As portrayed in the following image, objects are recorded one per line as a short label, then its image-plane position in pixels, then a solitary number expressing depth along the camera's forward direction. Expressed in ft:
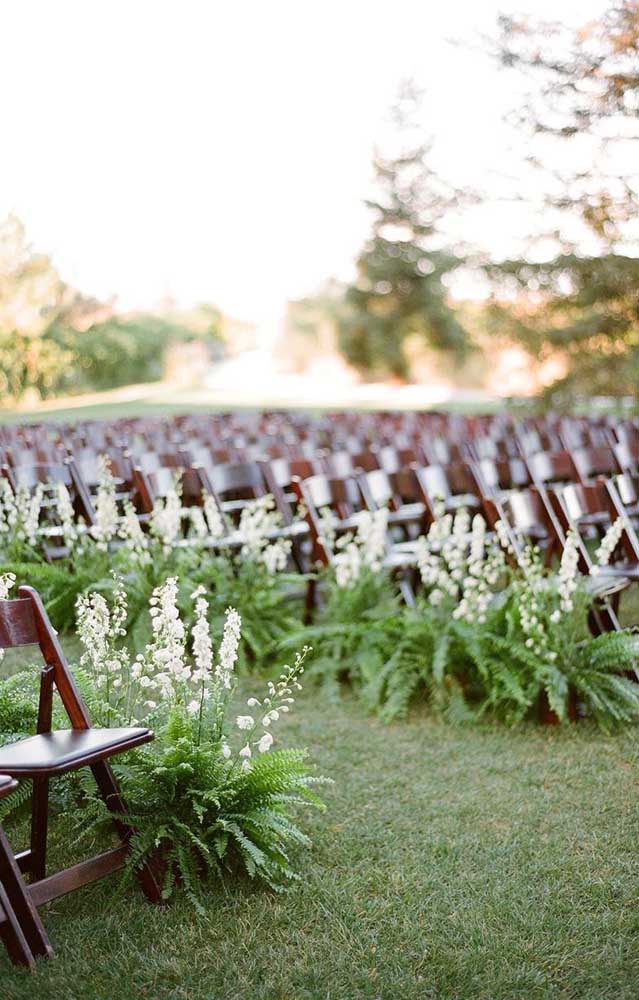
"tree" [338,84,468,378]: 147.74
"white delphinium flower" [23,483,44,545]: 23.52
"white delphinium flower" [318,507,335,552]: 23.50
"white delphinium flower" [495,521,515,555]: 20.62
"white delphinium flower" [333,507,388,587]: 22.02
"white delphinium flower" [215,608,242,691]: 13.08
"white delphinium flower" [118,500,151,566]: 22.25
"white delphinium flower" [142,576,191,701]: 13.09
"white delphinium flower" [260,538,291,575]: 22.77
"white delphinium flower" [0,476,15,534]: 23.88
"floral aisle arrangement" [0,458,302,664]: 22.57
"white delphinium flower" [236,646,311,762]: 12.75
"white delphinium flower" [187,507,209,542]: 23.77
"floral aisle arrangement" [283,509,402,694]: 21.15
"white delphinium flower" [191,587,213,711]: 13.05
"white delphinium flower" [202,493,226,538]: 23.25
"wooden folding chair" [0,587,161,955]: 11.16
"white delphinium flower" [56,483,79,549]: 23.22
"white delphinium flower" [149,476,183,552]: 22.80
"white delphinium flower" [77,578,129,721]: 13.55
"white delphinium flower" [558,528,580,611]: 18.72
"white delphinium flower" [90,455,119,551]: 22.84
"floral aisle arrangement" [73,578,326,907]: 13.02
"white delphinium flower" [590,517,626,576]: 18.80
